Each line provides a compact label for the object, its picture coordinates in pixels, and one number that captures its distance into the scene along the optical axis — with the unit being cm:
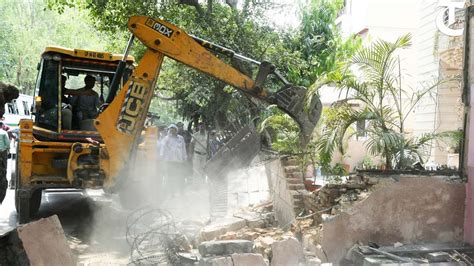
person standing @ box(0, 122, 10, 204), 835
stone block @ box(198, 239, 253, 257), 511
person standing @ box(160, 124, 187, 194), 1097
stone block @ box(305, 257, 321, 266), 516
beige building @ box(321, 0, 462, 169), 1095
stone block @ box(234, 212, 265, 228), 683
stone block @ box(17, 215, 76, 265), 480
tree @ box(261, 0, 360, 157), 1404
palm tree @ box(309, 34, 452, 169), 620
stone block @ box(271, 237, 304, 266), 517
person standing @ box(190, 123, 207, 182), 1289
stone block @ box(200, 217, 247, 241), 609
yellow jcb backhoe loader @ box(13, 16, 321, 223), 684
